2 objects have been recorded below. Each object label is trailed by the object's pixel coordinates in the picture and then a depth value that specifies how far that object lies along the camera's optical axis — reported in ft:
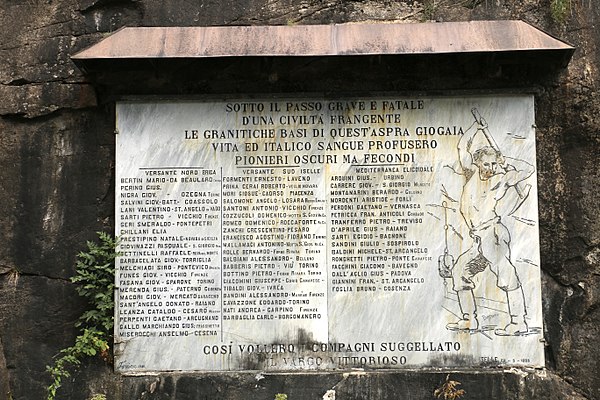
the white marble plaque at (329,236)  18.39
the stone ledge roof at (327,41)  17.87
